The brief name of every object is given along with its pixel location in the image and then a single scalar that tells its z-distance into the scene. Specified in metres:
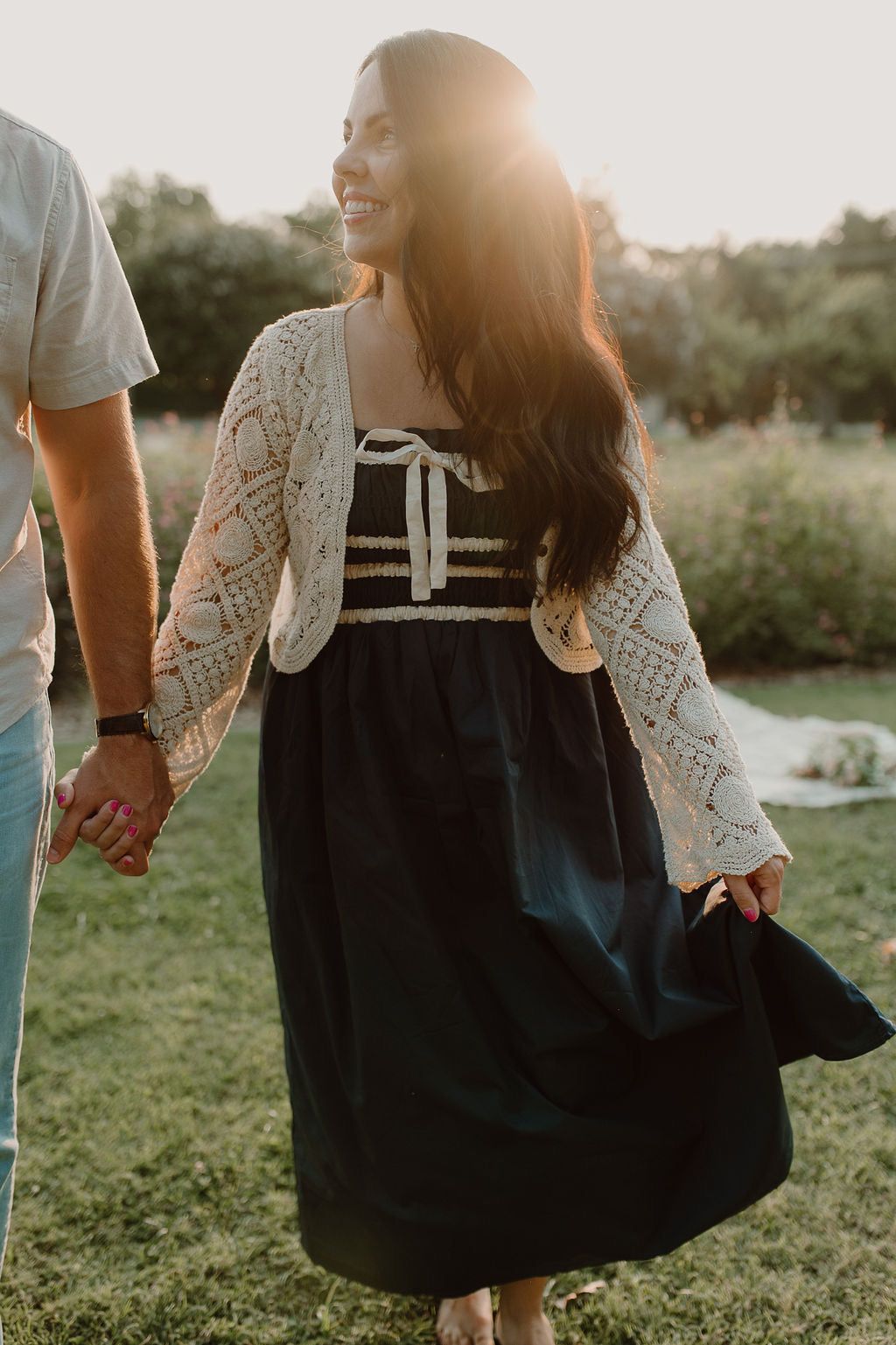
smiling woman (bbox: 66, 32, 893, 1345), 1.58
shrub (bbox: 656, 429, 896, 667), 7.28
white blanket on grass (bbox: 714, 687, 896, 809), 4.95
